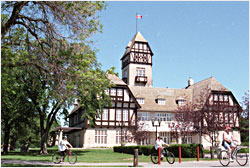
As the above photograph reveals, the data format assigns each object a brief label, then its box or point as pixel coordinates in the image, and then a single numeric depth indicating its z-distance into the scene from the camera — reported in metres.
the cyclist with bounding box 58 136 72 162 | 17.14
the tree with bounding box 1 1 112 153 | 12.27
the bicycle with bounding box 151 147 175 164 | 16.31
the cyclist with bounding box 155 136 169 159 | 16.89
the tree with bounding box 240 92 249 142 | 26.14
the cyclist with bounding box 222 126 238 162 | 13.72
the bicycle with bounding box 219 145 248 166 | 13.36
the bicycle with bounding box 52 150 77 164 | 17.01
